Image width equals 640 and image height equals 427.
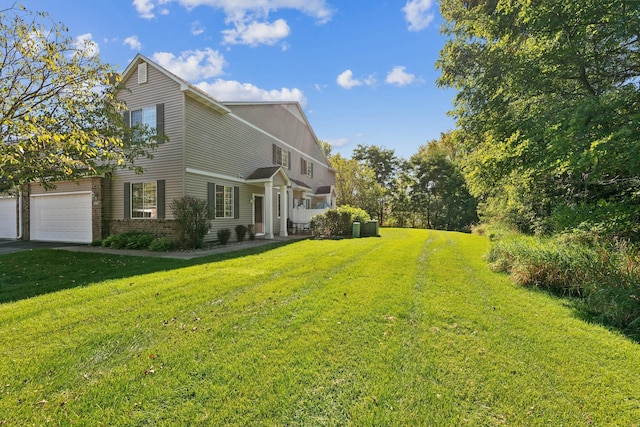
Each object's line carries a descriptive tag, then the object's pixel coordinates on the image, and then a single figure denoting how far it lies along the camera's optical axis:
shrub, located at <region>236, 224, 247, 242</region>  13.92
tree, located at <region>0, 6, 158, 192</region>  5.14
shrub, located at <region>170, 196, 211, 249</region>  10.95
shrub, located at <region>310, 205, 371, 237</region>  15.77
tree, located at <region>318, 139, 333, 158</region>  42.16
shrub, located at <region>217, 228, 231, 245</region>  12.54
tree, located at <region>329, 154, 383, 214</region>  30.59
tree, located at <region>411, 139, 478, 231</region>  31.89
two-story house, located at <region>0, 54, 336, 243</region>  11.95
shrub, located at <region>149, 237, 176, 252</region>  10.84
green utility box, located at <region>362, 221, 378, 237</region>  16.98
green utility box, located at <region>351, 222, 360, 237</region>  16.05
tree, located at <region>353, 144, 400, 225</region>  37.88
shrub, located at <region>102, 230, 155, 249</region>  11.31
